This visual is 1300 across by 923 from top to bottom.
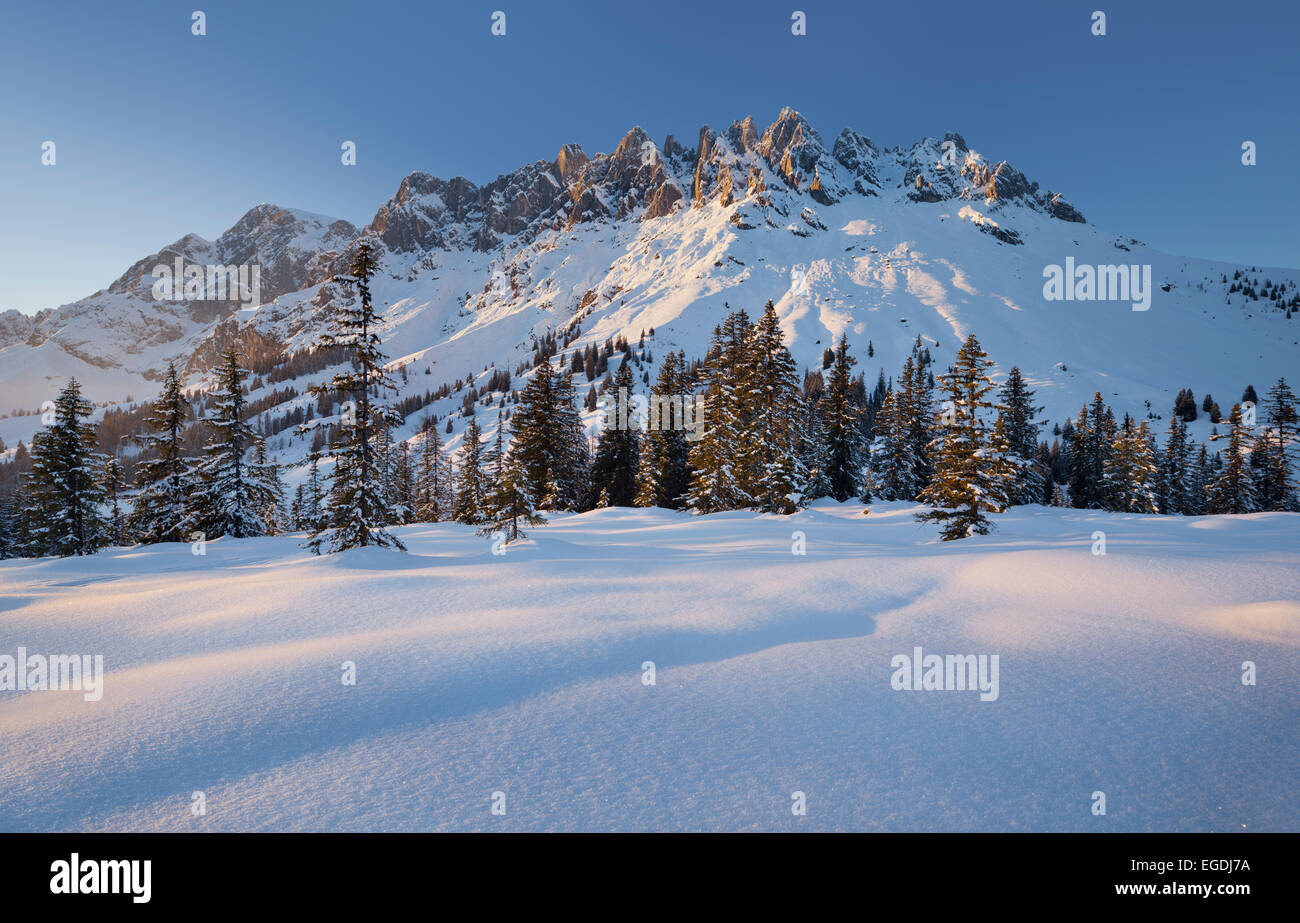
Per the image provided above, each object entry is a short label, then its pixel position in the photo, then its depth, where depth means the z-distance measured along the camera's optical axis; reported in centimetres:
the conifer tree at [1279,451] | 4453
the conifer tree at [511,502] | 2330
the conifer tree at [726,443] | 2981
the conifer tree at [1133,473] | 4519
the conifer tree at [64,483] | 2903
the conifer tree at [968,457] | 2033
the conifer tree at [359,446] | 1495
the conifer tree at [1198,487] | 5547
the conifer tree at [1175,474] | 5072
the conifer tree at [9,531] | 4459
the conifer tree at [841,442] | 4119
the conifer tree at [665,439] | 3809
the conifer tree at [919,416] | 4438
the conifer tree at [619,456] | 4225
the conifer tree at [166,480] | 2703
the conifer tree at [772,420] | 2875
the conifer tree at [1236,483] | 4591
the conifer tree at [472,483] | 4644
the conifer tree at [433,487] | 5900
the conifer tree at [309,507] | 1529
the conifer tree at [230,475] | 2575
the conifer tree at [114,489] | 3587
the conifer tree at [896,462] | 4481
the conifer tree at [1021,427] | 4400
